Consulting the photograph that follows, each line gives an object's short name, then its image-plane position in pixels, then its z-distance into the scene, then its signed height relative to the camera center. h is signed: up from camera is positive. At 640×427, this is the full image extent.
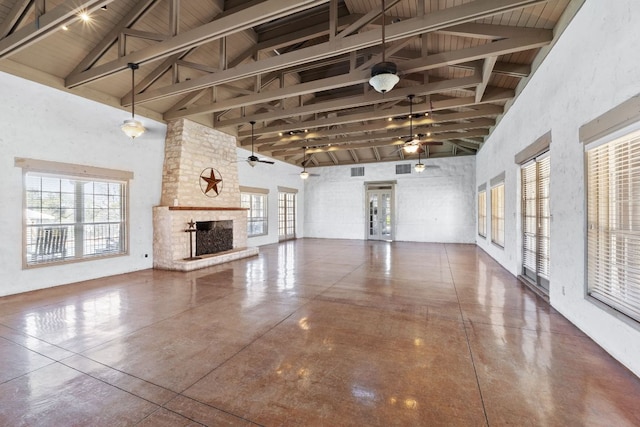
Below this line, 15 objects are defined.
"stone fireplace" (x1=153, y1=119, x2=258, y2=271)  6.71 +0.30
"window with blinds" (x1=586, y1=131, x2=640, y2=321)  2.47 -0.10
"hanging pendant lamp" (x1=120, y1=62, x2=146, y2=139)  4.82 +1.50
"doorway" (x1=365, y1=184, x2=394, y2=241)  12.41 +0.09
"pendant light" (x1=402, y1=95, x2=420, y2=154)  6.29 +1.55
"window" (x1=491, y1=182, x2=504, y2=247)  7.23 -0.01
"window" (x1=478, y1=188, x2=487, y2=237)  9.29 +0.06
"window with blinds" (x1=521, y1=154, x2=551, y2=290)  4.57 -0.11
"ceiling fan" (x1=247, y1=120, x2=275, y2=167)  7.74 +1.53
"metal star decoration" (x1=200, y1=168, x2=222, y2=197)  7.53 +0.94
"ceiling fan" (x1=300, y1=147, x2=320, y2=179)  10.45 +2.44
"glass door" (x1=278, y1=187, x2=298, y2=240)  12.40 +0.06
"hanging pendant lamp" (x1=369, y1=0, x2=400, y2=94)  3.30 +1.66
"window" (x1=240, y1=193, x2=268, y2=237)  10.30 +0.09
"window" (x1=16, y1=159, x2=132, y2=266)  4.93 +0.04
